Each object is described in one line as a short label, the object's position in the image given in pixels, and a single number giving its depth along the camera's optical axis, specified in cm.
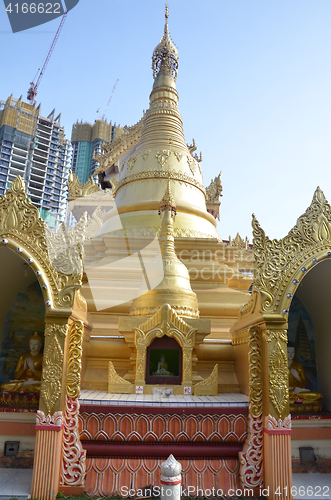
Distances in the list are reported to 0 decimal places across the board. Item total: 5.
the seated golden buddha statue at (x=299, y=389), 639
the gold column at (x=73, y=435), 528
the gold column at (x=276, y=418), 520
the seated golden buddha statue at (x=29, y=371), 645
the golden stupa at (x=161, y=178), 1327
